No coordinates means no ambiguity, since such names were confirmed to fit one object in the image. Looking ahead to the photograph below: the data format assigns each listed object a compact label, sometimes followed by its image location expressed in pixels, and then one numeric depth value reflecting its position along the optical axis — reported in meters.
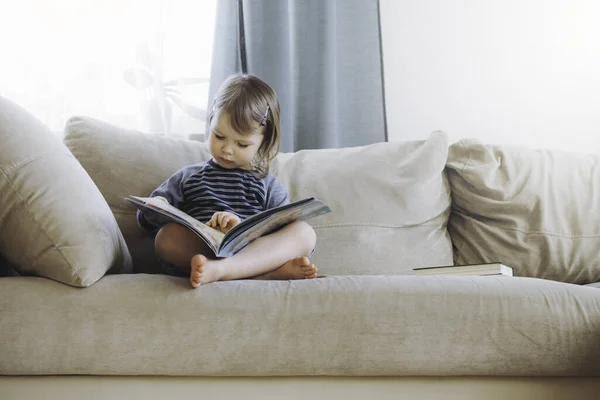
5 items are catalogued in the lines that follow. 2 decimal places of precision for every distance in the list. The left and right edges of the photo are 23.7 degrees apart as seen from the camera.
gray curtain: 3.46
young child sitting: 2.75
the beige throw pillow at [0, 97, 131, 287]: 2.58
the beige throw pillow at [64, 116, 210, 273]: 2.99
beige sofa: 2.53
